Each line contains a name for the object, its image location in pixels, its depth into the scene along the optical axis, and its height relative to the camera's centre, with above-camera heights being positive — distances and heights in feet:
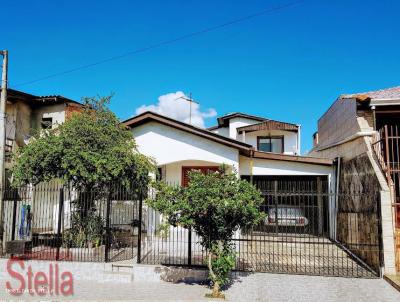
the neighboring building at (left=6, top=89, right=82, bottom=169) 58.70 +15.13
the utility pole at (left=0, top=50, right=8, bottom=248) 33.78 +6.62
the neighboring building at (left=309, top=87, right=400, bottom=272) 26.02 +5.33
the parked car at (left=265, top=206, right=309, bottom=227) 41.48 -2.47
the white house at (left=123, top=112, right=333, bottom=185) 41.65 +5.26
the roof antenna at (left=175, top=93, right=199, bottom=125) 72.38 +21.70
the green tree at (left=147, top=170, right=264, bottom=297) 23.13 -0.93
